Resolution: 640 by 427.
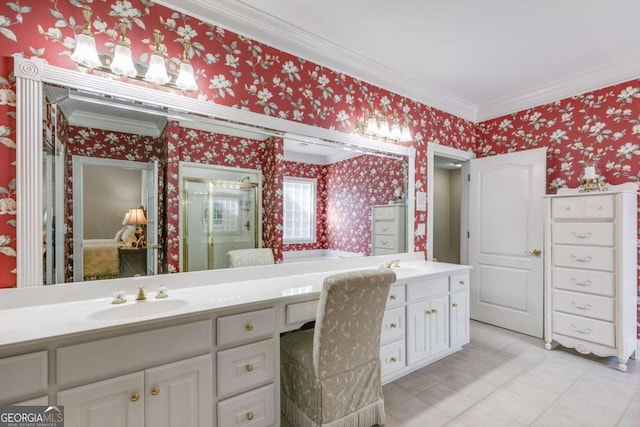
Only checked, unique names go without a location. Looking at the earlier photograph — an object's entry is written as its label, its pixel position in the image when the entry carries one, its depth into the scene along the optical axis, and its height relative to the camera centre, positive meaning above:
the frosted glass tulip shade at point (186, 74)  1.78 +0.82
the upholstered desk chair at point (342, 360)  1.51 -0.82
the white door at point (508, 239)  3.10 -0.29
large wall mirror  1.47 +0.22
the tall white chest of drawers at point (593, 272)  2.41 -0.50
